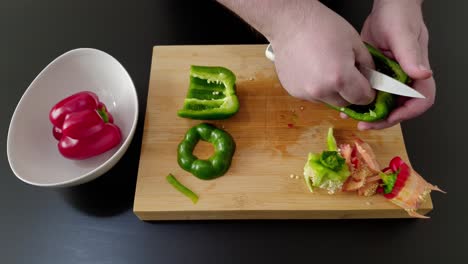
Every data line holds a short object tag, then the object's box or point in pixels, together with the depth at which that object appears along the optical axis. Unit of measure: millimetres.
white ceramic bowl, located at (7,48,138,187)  623
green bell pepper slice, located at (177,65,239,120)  655
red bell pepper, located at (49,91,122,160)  621
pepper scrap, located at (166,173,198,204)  612
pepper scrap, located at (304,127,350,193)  584
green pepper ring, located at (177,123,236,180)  618
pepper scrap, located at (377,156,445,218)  592
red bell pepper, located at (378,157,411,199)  594
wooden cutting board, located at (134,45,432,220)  608
